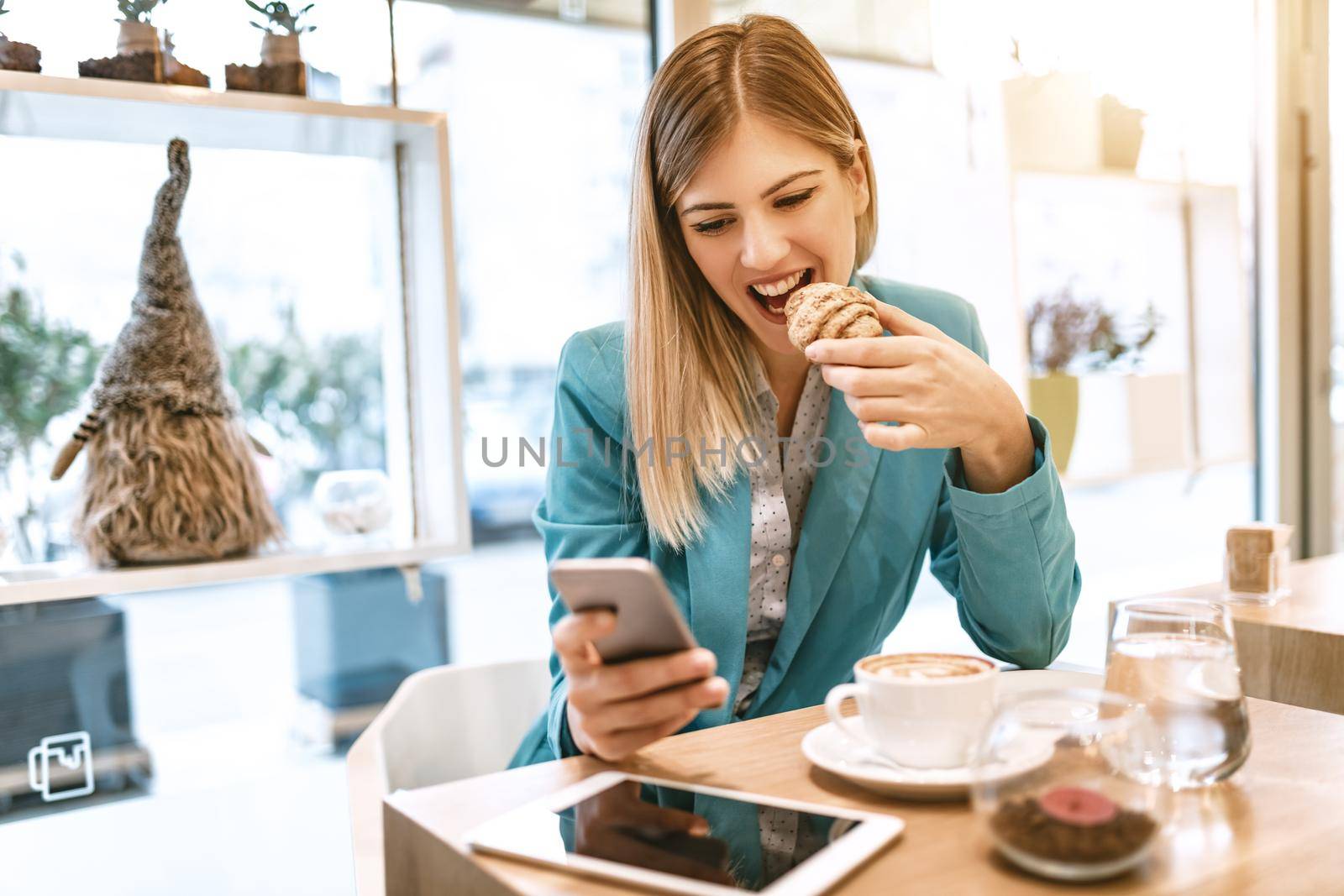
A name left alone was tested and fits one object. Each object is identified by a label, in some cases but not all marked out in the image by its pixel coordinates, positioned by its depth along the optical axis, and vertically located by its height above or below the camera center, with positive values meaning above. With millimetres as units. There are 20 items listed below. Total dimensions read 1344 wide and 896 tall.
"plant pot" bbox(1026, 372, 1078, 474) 2416 -46
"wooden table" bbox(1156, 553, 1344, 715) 1317 -347
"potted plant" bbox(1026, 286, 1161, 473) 2432 +87
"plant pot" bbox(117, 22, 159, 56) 1432 +512
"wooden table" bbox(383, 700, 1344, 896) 570 -266
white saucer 669 -251
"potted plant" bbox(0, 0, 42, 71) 1371 +475
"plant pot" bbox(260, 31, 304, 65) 1557 +534
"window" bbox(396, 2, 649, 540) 1888 +387
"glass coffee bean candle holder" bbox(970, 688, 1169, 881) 550 -217
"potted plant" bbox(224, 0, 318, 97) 1534 +498
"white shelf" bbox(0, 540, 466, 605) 1347 -210
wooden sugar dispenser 1542 -268
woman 1133 -67
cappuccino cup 676 -203
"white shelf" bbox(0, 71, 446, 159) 1360 +418
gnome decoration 1451 -22
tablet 569 -255
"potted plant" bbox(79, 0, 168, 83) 1419 +485
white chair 1252 -402
